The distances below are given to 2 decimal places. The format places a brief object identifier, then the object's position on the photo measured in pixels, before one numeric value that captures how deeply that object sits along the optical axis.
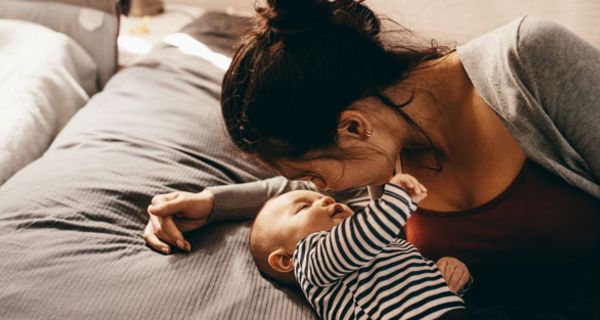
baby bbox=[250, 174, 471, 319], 0.77
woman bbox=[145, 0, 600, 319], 0.73
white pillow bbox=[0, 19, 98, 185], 1.27
